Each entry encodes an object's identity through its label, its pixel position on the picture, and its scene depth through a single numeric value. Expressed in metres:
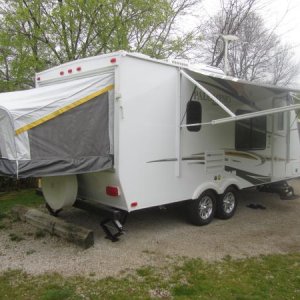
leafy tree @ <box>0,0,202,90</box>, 8.84
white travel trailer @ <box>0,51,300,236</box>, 4.56
